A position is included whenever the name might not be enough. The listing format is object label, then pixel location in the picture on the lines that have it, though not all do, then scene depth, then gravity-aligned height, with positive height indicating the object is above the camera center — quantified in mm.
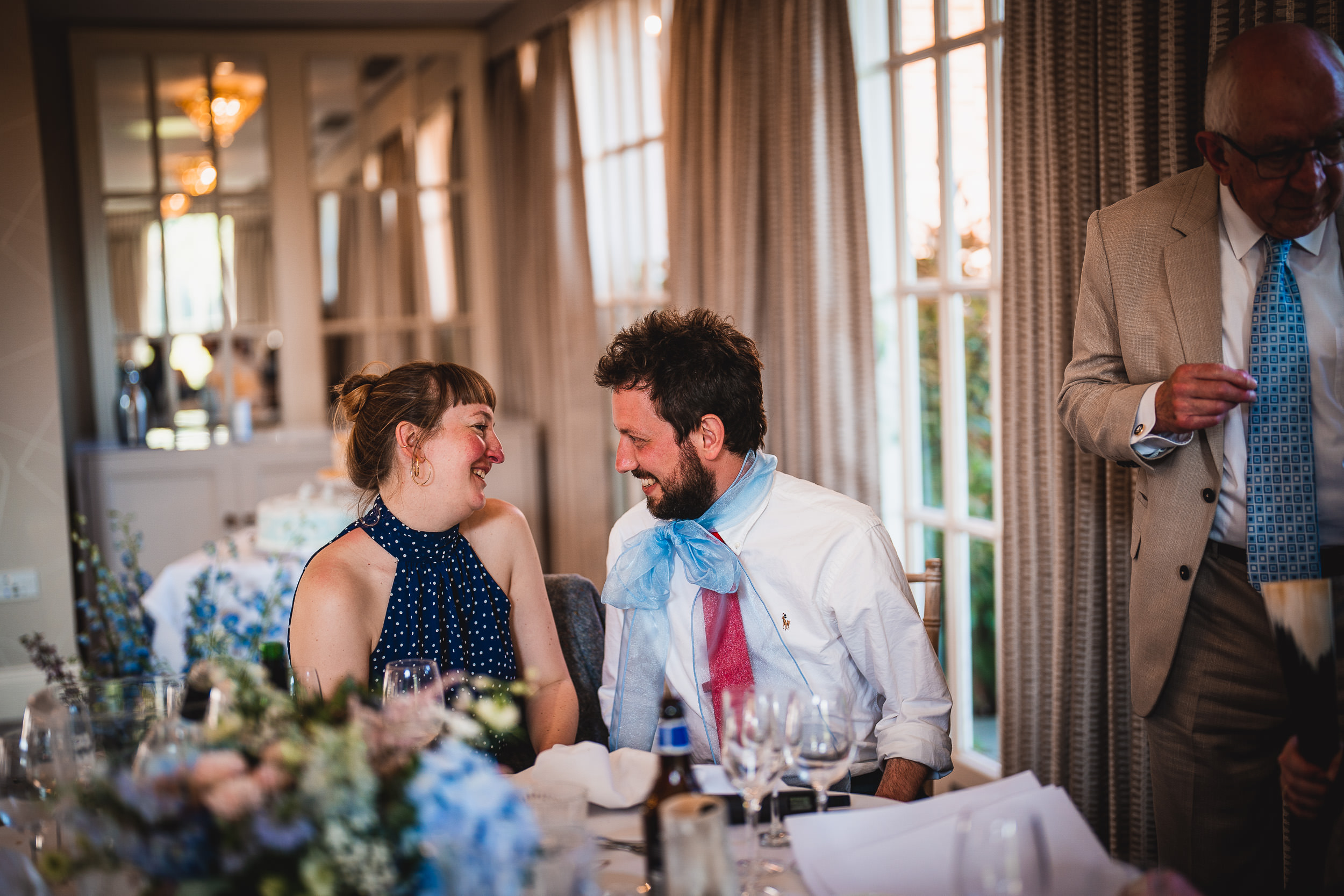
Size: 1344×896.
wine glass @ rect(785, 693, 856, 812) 1258 -439
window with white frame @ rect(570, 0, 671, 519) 4426 +938
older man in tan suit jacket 1592 -83
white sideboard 5004 -426
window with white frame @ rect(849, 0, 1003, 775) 2975 +178
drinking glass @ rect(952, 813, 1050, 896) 865 -398
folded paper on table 1166 -531
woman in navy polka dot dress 1935 -302
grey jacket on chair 2117 -514
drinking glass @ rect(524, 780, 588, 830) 1138 -453
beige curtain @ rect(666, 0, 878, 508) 3207 +491
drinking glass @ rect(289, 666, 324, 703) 1305 -366
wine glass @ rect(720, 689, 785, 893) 1222 -424
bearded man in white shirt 1845 -350
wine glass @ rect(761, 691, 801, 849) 1234 -389
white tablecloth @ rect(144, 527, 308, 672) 3225 -608
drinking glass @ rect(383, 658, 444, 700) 1443 -390
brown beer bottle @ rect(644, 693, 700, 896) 1205 -461
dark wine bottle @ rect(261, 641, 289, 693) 1740 -472
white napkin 1393 -520
